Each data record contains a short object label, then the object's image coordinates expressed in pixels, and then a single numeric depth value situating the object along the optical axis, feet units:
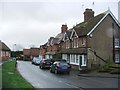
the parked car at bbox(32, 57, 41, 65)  90.71
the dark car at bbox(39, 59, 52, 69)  65.90
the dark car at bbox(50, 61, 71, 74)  49.34
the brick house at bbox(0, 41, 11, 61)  116.94
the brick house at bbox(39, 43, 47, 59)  132.21
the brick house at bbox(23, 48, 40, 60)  164.34
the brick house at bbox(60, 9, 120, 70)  57.92
